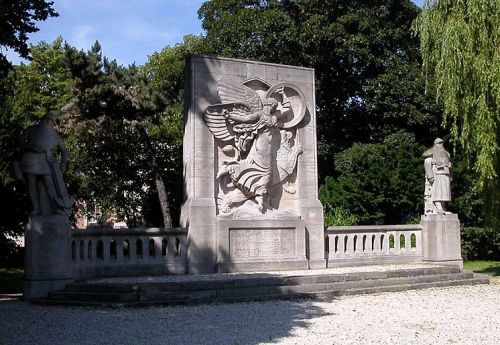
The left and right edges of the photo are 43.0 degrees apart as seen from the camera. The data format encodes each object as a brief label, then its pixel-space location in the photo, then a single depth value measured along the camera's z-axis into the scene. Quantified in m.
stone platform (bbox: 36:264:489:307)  11.51
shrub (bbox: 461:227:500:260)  25.38
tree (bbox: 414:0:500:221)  14.98
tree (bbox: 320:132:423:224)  25.50
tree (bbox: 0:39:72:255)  19.84
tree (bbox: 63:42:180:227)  23.78
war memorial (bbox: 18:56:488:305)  12.38
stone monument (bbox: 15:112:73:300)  12.28
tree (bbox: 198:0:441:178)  28.56
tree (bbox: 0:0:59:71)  11.89
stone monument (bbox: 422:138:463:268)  16.81
